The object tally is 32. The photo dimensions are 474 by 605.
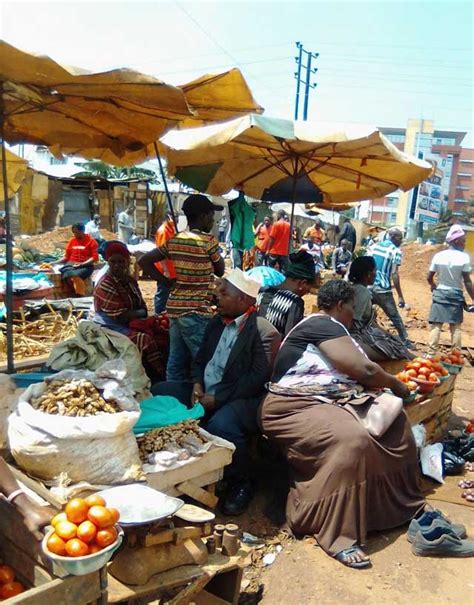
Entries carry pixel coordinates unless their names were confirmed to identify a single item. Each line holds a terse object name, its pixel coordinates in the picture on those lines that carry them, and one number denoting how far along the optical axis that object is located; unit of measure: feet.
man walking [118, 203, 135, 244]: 57.98
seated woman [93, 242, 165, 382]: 15.33
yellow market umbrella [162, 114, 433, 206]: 13.03
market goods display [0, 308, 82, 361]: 16.57
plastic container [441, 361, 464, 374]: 17.05
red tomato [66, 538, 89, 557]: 6.49
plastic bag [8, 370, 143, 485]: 8.57
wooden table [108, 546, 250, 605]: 7.57
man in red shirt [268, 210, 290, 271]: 39.27
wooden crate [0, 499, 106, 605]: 6.43
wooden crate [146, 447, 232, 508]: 9.73
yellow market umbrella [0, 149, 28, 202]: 21.47
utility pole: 88.53
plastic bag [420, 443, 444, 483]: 13.84
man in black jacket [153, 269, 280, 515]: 12.28
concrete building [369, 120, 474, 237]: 136.26
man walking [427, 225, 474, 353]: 23.57
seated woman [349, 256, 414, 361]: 16.16
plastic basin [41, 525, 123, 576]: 6.42
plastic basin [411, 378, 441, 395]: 14.56
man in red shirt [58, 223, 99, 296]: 29.66
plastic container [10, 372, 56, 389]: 11.71
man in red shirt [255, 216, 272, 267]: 40.93
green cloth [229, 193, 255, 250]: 21.20
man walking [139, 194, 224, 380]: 14.21
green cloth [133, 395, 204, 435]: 10.78
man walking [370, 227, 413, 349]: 27.25
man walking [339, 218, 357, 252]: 55.82
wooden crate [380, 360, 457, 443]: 14.24
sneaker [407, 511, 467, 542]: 11.02
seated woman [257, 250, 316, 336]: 15.15
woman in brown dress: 10.71
